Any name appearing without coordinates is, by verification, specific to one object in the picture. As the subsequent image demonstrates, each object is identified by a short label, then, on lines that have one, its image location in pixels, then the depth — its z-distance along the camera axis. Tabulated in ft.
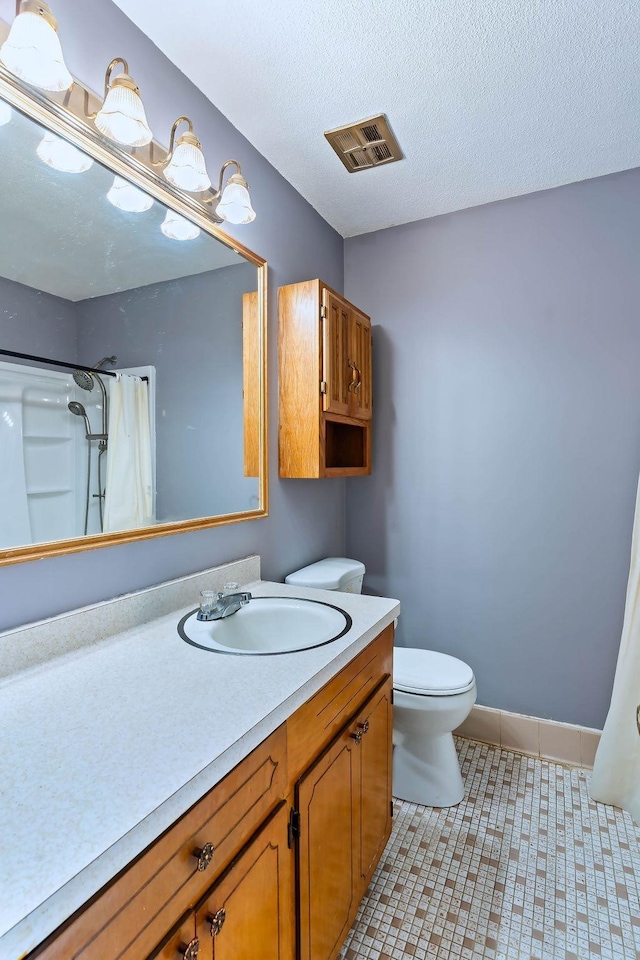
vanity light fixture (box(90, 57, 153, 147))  3.50
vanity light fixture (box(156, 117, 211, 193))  4.14
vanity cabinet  1.91
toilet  5.62
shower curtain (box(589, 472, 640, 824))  5.86
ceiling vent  5.37
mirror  3.29
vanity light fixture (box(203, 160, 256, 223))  4.71
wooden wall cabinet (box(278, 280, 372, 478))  5.95
